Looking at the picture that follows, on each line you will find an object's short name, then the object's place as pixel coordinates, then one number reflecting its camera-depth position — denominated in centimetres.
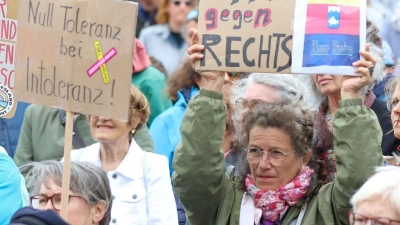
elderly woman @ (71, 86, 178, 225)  1098
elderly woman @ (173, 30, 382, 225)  869
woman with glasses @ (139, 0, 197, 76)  1906
